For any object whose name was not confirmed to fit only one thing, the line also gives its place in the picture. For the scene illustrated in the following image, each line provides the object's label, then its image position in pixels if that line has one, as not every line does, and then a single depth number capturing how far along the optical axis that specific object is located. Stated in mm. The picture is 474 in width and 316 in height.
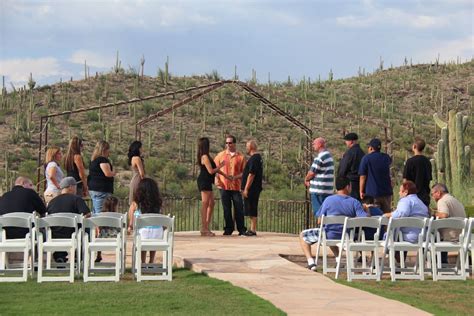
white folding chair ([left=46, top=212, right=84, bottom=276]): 13500
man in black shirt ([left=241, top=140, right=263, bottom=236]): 19172
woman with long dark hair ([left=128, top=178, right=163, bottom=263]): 14820
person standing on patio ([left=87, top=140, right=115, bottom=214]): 17391
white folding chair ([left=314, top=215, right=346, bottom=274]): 14117
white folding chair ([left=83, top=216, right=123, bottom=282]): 13258
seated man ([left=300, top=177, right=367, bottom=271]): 14469
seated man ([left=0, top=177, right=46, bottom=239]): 14547
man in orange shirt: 19359
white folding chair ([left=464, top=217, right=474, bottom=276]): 14138
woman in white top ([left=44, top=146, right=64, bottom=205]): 16922
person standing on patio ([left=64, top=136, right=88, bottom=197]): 17797
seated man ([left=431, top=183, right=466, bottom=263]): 14805
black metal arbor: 22531
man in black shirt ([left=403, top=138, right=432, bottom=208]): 16719
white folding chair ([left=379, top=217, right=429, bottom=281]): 13812
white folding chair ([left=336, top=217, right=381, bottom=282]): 13680
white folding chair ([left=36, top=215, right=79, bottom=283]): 13172
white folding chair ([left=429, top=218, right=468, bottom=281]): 14055
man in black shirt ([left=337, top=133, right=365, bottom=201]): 17125
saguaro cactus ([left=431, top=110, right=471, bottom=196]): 24734
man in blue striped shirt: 16953
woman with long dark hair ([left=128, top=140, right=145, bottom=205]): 18062
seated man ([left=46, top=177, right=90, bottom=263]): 14250
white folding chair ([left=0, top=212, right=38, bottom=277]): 13438
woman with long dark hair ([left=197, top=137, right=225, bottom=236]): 19062
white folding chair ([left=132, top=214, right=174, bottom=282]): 13398
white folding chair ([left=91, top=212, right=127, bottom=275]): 13664
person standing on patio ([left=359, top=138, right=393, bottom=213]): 16656
